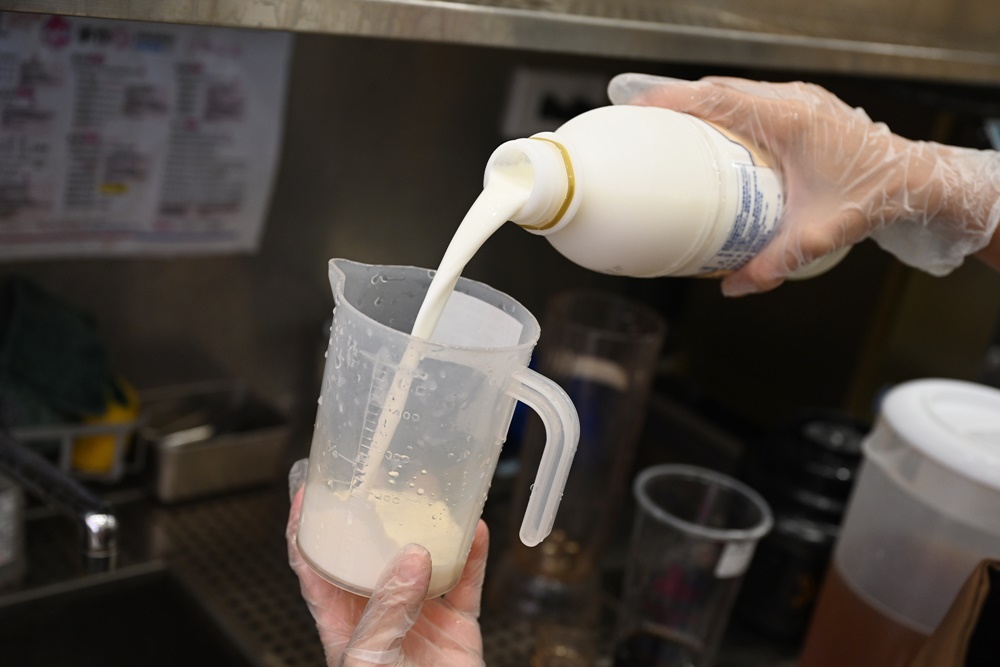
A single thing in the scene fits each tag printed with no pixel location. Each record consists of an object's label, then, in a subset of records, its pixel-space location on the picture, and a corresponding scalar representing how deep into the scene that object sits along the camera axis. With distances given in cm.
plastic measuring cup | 70
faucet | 89
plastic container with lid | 106
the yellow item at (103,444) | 133
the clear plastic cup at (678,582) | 121
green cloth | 125
